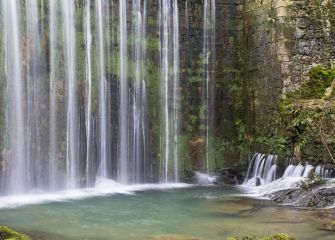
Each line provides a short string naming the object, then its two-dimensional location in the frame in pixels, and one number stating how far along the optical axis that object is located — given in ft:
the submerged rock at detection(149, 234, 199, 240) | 24.80
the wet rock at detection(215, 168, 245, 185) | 43.62
